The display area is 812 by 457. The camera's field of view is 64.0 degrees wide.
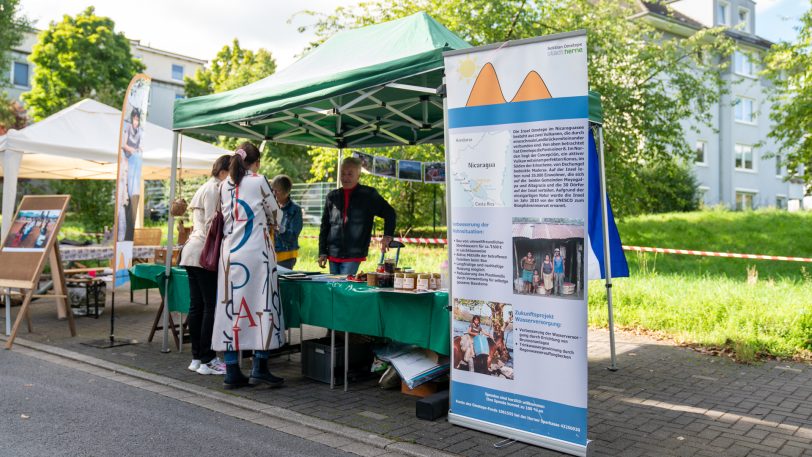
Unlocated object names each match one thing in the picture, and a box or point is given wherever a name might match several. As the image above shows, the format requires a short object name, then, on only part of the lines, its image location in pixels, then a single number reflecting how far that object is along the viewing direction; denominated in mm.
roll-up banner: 3863
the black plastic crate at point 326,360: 5734
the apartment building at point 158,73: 43688
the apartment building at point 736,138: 36969
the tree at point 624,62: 15789
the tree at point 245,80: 33050
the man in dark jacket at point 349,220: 6719
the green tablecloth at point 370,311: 4758
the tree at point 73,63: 36094
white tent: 9086
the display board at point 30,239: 7438
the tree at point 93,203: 18203
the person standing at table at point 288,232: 6926
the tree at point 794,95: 16250
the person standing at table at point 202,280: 5777
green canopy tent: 5129
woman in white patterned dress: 5340
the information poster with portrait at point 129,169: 7215
